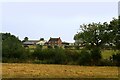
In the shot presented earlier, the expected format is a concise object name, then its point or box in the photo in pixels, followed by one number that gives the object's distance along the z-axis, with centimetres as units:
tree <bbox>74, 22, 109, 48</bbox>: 5309
